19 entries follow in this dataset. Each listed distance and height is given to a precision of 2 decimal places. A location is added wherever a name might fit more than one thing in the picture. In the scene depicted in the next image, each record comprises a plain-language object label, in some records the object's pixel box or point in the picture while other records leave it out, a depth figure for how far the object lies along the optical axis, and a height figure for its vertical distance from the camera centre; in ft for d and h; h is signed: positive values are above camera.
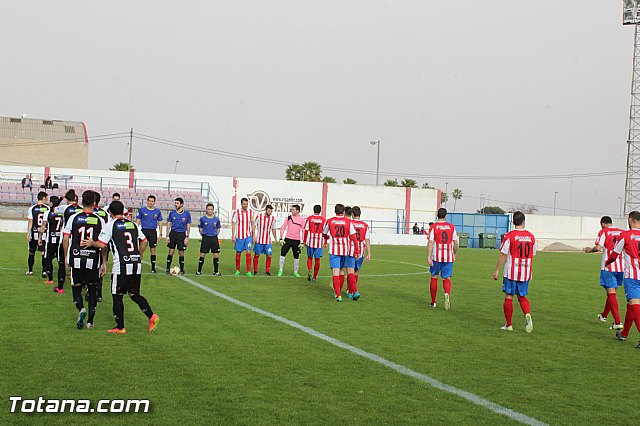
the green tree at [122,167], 251.80 +13.95
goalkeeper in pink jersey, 61.41 -1.66
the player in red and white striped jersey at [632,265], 32.55 -1.82
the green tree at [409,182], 278.05 +14.47
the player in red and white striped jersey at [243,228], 59.98 -1.64
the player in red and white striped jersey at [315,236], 58.34 -2.07
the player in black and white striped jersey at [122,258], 30.73 -2.47
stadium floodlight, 198.08 +52.24
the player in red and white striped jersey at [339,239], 46.01 -1.69
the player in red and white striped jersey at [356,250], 46.32 -2.50
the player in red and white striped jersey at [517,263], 34.63 -2.14
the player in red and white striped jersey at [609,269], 38.45 -2.45
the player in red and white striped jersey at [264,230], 59.77 -1.76
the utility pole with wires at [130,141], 216.62 +20.69
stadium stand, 166.71 +2.12
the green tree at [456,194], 440.37 +16.62
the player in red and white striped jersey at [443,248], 42.83 -1.89
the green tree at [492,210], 356.67 +6.04
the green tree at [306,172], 261.46 +15.90
